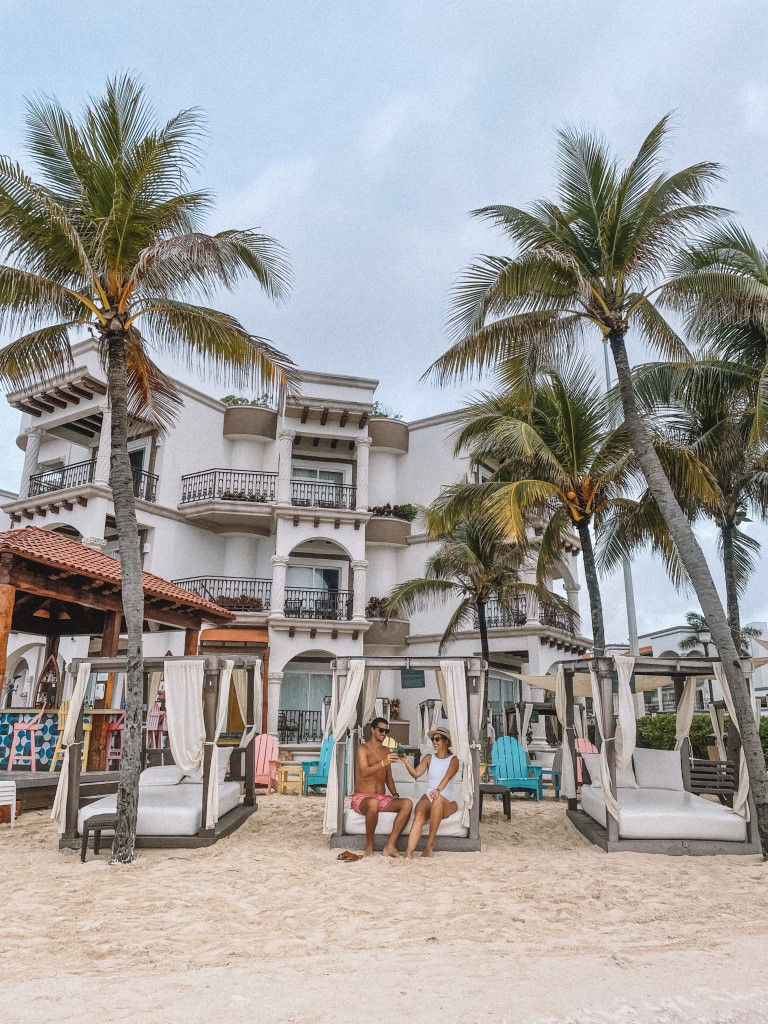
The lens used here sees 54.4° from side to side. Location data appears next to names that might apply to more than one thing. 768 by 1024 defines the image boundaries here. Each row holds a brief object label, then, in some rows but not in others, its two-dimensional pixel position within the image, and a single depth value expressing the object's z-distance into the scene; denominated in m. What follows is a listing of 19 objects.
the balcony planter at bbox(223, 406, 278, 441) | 26.69
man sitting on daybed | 8.43
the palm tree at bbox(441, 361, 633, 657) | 13.42
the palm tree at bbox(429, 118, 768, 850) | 9.88
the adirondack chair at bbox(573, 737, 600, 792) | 13.28
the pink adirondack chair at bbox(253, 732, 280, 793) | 14.72
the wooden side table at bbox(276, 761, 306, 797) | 14.75
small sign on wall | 12.28
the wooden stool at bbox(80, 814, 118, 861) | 7.96
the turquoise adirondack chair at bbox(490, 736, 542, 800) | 13.73
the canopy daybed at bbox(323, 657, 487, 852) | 8.68
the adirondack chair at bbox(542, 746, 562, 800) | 14.47
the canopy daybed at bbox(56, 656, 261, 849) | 8.74
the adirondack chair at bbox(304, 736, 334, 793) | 13.64
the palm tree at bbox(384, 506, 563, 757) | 18.97
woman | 8.36
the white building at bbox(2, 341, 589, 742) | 22.92
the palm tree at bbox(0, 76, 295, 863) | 8.53
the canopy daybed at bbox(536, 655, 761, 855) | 8.51
